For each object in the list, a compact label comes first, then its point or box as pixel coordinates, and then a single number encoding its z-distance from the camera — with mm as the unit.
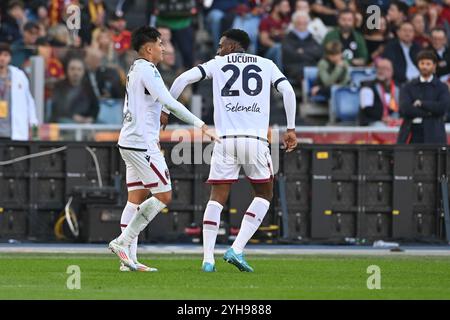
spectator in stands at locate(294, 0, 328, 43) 26906
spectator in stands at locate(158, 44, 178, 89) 24000
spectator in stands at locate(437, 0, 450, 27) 28156
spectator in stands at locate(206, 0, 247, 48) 27328
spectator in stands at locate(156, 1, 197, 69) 26203
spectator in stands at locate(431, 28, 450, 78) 26016
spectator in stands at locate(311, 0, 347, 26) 27938
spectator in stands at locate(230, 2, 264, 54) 27016
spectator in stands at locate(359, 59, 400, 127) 23688
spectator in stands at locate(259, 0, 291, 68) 26172
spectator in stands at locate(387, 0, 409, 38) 27439
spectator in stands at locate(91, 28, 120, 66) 23781
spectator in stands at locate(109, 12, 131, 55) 24984
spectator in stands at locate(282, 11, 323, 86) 25734
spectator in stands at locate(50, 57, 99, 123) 22891
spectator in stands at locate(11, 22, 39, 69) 22953
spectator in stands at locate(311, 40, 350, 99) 24703
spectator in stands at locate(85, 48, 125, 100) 23266
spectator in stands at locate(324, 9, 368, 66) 26141
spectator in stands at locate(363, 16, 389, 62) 27000
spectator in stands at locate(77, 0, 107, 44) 25891
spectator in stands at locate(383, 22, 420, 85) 25641
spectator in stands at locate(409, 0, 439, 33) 28016
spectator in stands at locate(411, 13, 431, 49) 26498
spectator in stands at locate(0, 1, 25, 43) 25875
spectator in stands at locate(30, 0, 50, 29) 26281
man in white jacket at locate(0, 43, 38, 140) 21422
